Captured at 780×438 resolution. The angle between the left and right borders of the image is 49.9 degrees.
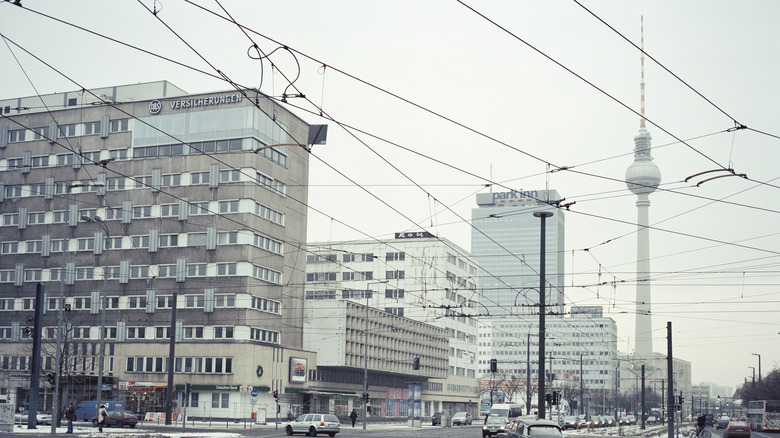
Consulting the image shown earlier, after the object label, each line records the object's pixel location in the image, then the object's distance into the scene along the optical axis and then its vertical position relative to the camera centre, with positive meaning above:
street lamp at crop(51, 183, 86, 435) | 42.03 -2.41
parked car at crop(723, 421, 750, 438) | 54.22 -5.10
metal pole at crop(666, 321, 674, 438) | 48.17 -1.31
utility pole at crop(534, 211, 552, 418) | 36.50 +1.26
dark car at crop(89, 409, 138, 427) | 59.50 -6.09
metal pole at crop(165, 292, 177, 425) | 56.28 -2.32
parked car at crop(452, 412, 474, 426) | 95.12 -8.55
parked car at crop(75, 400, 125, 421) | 68.00 -6.34
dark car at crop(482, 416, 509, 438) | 52.35 -5.19
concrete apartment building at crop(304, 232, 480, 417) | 113.44 +5.82
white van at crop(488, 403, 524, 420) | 59.15 -4.74
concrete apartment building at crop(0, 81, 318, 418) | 82.25 +8.97
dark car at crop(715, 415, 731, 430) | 105.91 -9.21
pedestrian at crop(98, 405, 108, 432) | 45.94 -4.61
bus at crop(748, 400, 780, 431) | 84.69 -6.45
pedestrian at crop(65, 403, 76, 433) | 45.75 -4.67
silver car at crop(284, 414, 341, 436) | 50.91 -5.27
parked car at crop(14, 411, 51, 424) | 59.72 -6.36
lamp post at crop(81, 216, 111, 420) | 55.22 -1.23
